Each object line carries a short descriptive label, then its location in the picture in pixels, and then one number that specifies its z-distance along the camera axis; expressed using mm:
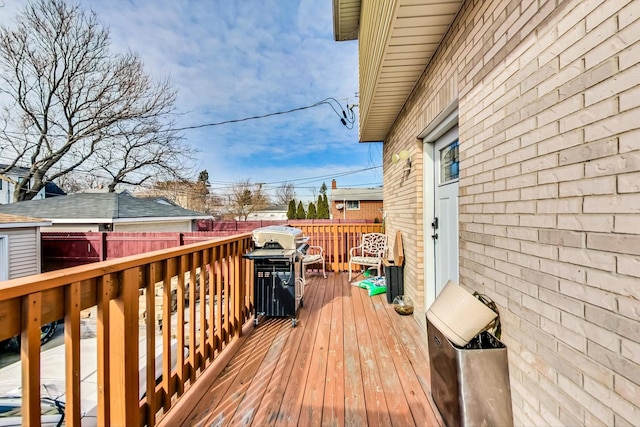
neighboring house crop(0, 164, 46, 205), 18412
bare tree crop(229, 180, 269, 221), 25266
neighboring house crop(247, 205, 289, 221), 32481
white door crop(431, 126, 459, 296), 2475
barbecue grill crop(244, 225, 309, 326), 2955
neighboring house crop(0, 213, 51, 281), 7535
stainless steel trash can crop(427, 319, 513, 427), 1337
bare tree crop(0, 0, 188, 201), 10359
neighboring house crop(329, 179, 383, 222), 20766
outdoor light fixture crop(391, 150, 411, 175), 3426
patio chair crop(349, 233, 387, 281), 5173
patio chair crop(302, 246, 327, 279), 4980
